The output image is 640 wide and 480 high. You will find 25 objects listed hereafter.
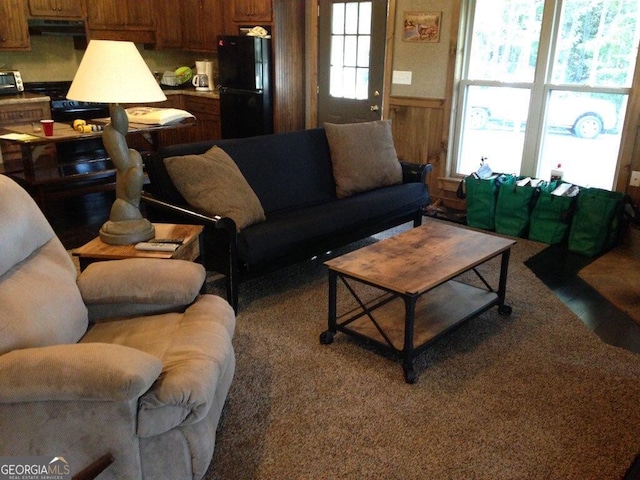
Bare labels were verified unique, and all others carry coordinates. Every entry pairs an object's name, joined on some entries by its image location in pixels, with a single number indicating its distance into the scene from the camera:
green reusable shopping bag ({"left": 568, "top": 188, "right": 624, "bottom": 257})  3.98
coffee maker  6.53
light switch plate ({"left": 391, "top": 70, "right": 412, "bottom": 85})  5.04
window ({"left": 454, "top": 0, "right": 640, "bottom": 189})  4.10
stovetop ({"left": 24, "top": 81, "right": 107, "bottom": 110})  5.70
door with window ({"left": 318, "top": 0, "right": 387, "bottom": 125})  5.16
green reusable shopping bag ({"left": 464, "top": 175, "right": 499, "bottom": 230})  4.48
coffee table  2.48
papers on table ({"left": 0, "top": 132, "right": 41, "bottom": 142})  3.91
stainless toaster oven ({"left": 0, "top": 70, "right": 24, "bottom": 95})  5.43
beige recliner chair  1.54
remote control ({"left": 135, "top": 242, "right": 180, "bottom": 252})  2.56
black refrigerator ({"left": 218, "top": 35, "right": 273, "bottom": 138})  5.45
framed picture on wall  4.75
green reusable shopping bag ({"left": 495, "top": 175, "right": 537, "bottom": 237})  4.29
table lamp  2.51
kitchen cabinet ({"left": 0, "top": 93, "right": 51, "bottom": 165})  5.19
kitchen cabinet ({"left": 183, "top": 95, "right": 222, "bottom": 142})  6.18
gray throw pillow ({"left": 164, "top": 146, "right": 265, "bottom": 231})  3.04
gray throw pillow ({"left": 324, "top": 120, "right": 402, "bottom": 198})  3.92
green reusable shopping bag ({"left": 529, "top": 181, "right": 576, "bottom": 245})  4.12
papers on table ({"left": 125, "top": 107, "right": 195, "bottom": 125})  4.44
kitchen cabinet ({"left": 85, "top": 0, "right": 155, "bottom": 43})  5.98
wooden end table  2.52
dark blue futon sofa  2.97
